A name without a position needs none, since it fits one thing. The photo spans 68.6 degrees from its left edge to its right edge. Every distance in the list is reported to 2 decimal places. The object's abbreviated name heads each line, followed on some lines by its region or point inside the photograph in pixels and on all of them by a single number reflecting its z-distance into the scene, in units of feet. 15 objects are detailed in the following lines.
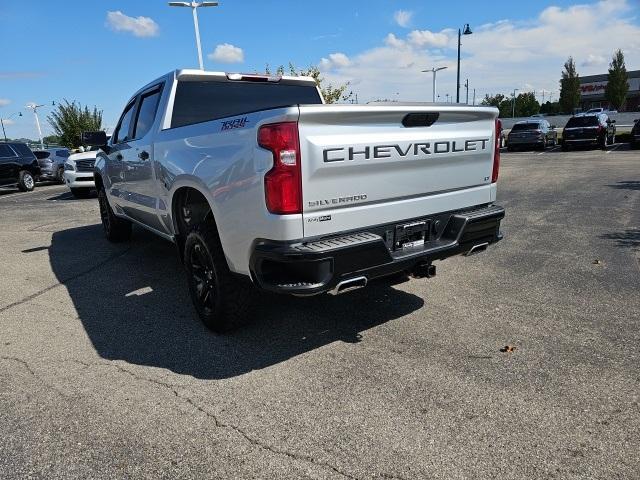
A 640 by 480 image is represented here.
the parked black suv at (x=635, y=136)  67.21
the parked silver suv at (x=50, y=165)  66.23
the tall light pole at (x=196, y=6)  73.56
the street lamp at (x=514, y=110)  289.78
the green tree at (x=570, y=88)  212.64
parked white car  43.29
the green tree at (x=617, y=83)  203.62
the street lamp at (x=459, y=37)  93.86
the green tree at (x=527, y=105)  292.20
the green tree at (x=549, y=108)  299.01
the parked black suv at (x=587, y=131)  72.02
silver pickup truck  9.05
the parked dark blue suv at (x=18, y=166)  53.52
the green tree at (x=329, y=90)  75.31
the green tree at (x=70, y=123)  130.31
